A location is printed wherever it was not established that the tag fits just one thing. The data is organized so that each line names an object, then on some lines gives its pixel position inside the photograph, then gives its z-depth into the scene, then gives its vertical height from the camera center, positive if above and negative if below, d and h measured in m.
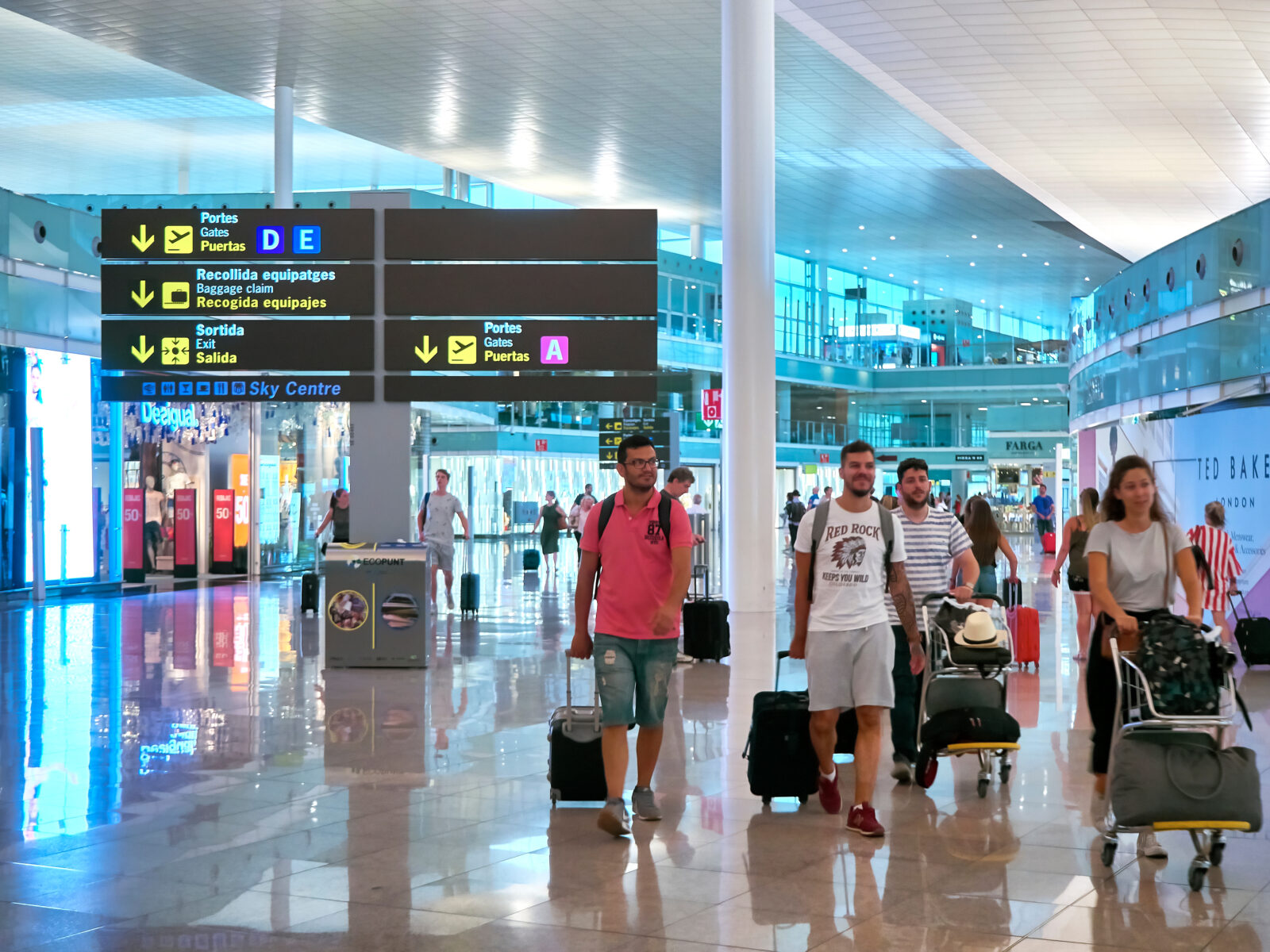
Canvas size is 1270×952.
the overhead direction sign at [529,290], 12.32 +2.13
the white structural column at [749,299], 17.25 +2.84
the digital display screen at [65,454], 21.44 +1.29
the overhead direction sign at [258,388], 12.38 +1.29
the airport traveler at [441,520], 16.02 +0.14
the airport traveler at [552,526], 29.73 +0.12
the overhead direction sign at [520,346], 12.29 +1.64
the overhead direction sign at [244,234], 12.48 +2.67
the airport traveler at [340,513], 18.75 +0.27
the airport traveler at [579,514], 26.61 +0.35
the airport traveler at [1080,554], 12.15 -0.24
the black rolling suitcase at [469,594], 17.17 -0.76
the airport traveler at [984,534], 10.83 -0.05
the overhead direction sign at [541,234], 12.23 +2.61
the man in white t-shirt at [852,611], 6.11 -0.36
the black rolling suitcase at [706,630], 12.49 -0.90
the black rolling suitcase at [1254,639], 11.99 -0.97
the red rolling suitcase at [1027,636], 12.11 -0.94
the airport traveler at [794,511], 36.41 +0.49
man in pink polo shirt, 6.19 -0.31
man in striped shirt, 7.41 -0.17
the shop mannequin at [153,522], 25.41 +0.24
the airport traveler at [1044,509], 36.06 +0.48
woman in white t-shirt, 6.12 -0.12
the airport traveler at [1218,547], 11.79 -0.18
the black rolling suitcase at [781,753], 6.58 -1.06
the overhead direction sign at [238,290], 12.46 +2.18
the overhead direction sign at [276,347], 12.45 +1.67
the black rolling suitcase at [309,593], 17.89 -0.76
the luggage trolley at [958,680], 6.88 -0.76
